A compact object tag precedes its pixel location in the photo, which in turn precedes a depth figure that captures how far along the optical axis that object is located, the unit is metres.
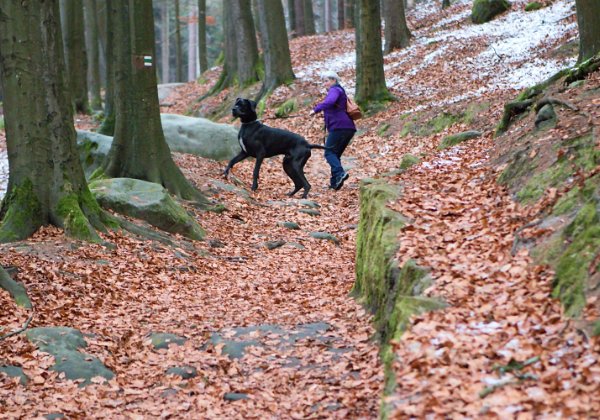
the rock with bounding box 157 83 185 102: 35.31
